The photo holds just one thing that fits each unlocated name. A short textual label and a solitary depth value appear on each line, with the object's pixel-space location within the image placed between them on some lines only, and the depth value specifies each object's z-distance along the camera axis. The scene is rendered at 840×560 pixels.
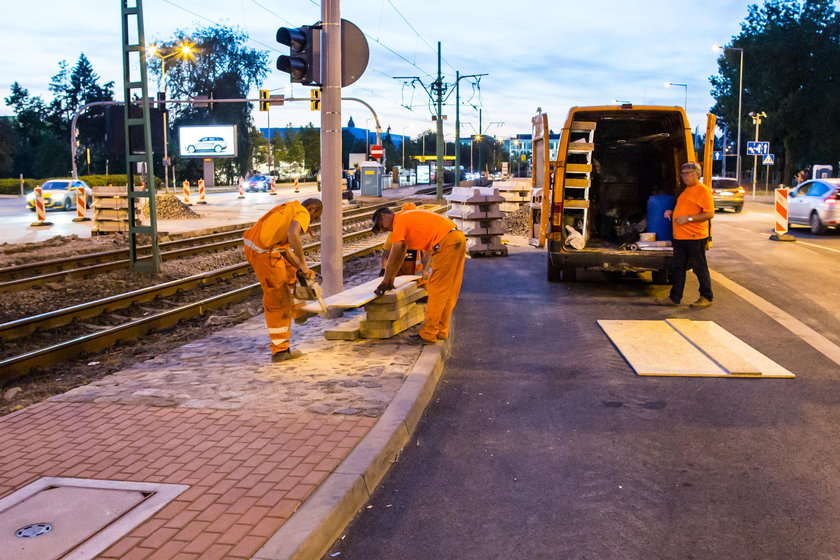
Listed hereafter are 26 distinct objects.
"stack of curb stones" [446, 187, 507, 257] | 16.16
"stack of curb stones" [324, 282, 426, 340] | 8.01
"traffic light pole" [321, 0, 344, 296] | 9.01
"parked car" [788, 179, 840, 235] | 19.95
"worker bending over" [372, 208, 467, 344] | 7.44
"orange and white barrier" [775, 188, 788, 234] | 18.70
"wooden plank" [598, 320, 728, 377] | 7.05
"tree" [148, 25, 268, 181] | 67.25
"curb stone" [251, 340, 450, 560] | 3.64
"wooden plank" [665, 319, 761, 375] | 7.03
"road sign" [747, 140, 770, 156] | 47.68
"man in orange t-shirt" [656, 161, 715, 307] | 9.86
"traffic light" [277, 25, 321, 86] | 8.82
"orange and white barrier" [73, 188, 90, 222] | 27.08
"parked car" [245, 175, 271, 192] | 60.16
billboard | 58.47
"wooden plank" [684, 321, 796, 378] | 6.93
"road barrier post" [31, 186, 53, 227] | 25.50
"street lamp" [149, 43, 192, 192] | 37.78
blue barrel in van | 11.70
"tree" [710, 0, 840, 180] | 61.31
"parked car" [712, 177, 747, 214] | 31.41
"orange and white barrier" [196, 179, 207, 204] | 41.56
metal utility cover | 3.61
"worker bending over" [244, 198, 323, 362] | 7.04
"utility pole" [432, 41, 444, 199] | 41.12
